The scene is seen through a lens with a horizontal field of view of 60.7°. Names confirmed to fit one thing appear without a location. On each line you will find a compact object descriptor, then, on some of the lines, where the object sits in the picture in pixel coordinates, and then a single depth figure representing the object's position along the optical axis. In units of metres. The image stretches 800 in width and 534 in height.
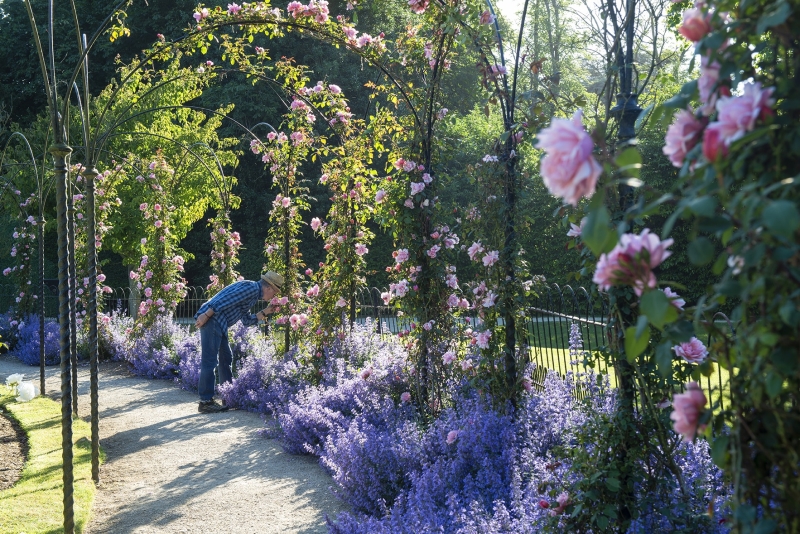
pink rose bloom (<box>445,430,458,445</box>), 3.91
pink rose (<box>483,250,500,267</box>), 4.64
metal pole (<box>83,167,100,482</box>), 4.39
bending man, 6.60
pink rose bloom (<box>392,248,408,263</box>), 5.29
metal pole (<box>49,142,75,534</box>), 3.36
